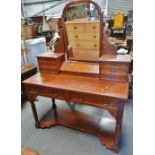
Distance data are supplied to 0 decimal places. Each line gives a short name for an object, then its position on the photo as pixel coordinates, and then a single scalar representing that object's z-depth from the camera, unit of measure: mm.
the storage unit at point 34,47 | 3183
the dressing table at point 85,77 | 1323
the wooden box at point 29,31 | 3976
